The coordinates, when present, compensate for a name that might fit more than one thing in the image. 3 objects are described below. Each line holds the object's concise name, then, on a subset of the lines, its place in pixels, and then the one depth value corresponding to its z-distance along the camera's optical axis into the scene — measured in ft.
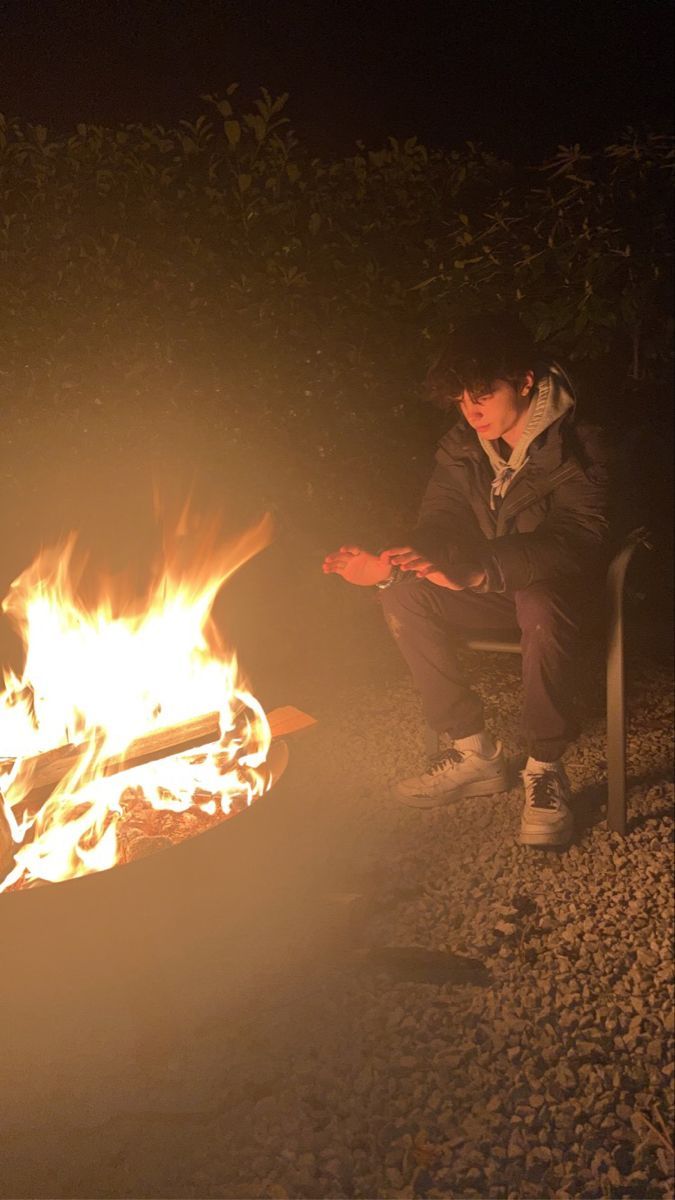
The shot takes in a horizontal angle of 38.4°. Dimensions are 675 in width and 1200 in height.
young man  11.10
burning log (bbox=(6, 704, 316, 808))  8.52
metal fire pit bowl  7.17
